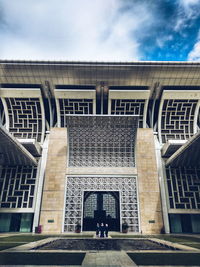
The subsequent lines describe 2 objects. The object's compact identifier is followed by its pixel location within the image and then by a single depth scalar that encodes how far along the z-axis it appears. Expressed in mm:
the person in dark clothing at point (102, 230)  15898
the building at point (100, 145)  21312
